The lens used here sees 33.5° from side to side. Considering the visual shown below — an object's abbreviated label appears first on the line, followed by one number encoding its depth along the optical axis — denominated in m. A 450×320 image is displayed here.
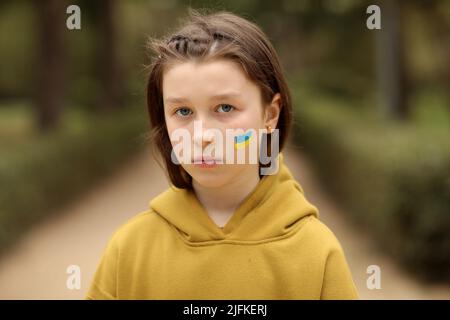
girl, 1.95
